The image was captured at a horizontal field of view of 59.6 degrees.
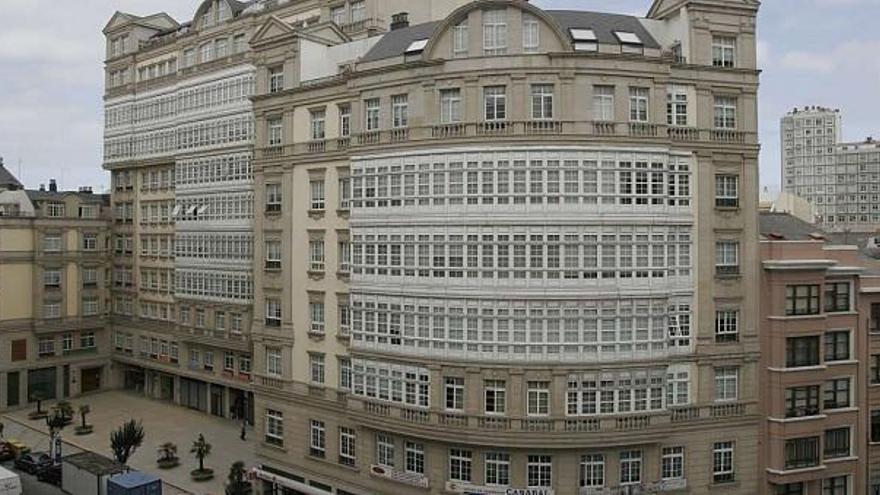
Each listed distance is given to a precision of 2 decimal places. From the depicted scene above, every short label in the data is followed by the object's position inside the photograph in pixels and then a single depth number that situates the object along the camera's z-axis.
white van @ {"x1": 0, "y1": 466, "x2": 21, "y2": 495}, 40.06
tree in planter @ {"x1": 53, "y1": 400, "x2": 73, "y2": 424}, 57.25
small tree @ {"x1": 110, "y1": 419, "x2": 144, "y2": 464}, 47.16
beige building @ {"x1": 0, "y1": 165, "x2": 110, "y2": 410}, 68.44
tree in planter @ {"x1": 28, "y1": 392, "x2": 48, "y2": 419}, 65.31
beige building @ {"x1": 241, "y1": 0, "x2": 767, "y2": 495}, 35.03
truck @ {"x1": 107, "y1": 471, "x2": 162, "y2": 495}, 39.31
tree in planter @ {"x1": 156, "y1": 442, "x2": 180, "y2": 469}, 51.00
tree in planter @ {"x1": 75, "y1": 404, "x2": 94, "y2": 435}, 59.66
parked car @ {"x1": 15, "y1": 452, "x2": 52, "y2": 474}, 50.41
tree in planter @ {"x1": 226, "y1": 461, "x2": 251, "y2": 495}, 42.03
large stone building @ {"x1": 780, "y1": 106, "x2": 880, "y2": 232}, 162.50
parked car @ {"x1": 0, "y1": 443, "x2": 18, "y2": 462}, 54.03
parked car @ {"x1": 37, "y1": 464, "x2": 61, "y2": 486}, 49.22
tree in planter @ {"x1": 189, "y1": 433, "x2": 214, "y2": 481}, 48.44
